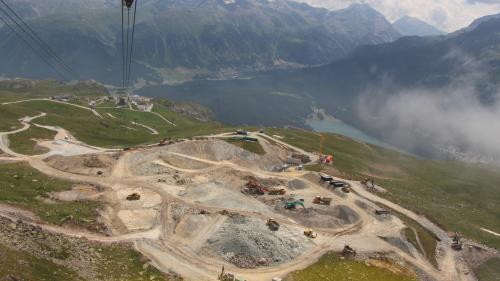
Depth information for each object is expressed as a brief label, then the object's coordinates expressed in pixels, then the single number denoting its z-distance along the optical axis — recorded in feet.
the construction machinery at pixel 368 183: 426.10
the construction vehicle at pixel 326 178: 401.47
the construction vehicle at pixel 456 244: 319.27
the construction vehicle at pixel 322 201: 350.23
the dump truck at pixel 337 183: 390.71
